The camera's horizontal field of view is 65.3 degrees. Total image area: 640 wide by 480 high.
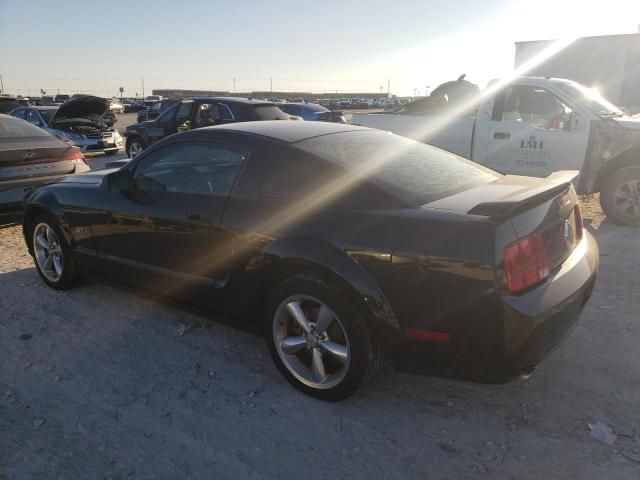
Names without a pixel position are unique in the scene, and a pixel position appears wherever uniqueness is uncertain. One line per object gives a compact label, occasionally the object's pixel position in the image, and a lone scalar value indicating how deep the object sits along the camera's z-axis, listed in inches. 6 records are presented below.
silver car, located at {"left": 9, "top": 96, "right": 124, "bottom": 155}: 542.9
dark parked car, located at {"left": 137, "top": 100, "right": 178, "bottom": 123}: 908.3
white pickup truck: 258.4
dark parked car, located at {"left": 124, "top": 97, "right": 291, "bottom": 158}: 402.6
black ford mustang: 91.7
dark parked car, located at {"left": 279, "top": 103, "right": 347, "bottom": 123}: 597.0
